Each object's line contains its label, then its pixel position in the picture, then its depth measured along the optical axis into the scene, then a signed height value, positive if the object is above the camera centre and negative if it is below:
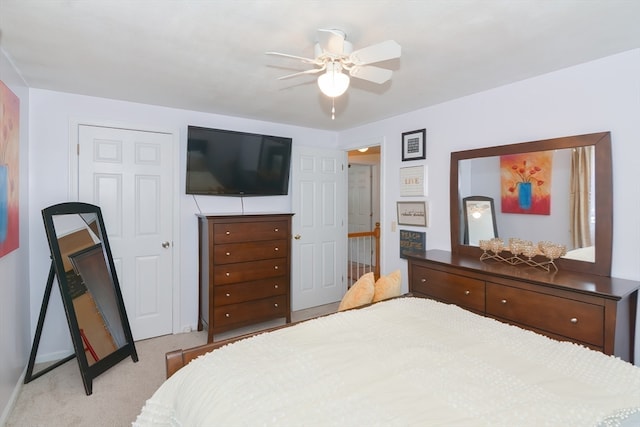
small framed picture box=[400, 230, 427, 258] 3.33 -0.30
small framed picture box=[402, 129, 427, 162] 3.31 +0.71
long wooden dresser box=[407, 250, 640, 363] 1.81 -0.55
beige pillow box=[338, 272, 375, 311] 2.25 -0.57
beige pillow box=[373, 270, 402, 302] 2.33 -0.54
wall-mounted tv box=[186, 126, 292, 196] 3.28 +0.53
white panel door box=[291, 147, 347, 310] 4.05 -0.19
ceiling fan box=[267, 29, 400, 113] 1.53 +0.79
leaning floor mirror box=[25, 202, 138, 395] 2.43 -0.65
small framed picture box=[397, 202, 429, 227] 3.30 +0.00
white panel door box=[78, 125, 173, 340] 3.02 +0.05
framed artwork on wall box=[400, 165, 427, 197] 3.31 +0.33
